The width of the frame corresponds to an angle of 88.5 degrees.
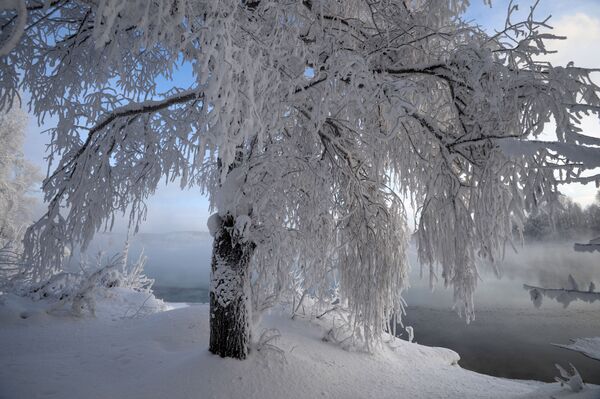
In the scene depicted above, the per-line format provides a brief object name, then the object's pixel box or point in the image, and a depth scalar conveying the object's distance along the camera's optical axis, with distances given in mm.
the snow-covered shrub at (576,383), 3271
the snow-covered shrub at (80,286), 7277
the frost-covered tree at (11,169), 12812
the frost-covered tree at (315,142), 2740
